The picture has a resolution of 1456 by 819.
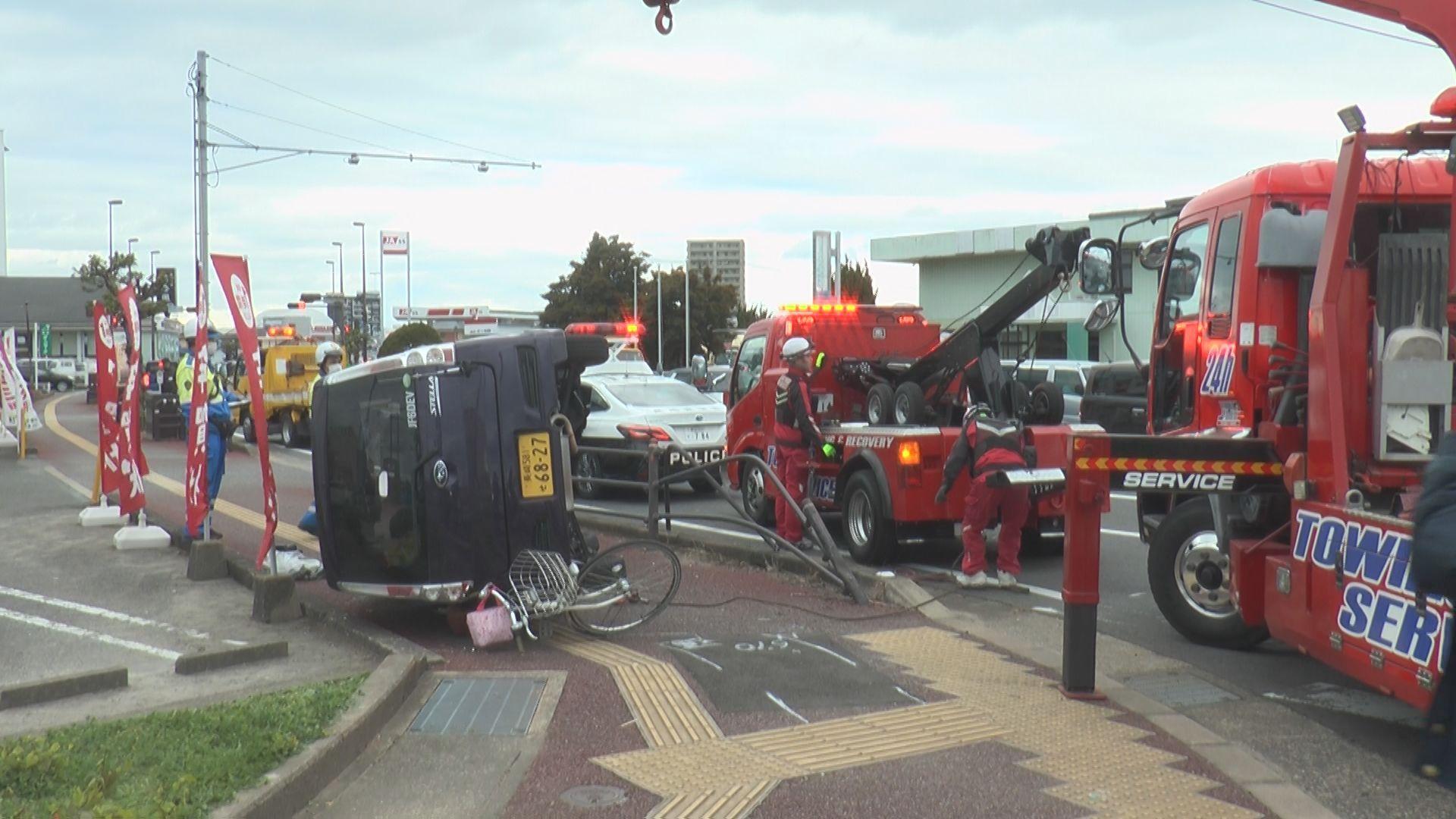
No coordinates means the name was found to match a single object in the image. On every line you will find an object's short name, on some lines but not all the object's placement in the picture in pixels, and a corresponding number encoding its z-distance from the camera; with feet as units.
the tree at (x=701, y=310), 242.58
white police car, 57.57
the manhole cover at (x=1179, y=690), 23.56
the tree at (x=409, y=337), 100.61
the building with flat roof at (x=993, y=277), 122.83
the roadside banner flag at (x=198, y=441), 35.88
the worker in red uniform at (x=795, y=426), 39.45
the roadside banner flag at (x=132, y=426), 40.34
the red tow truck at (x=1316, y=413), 20.52
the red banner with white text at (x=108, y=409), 44.50
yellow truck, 94.22
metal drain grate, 21.52
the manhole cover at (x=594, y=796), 17.84
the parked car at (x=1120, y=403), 49.47
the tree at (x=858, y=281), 218.38
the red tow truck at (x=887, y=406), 37.60
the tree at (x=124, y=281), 183.01
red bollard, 22.93
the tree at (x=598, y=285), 229.76
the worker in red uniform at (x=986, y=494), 33.94
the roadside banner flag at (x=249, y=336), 32.07
